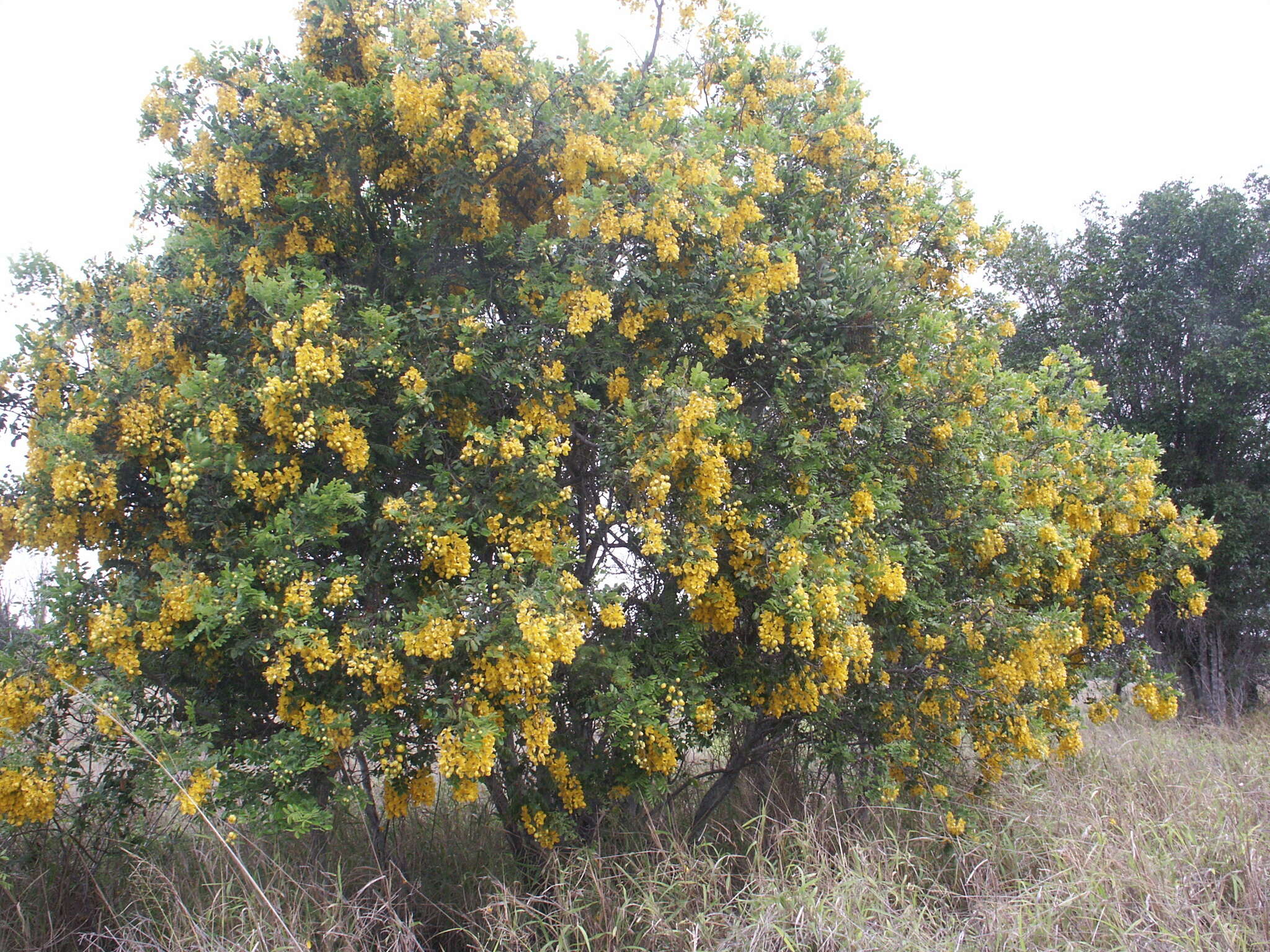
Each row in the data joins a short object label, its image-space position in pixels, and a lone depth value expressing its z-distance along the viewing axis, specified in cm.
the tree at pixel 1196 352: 905
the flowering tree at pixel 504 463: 311
